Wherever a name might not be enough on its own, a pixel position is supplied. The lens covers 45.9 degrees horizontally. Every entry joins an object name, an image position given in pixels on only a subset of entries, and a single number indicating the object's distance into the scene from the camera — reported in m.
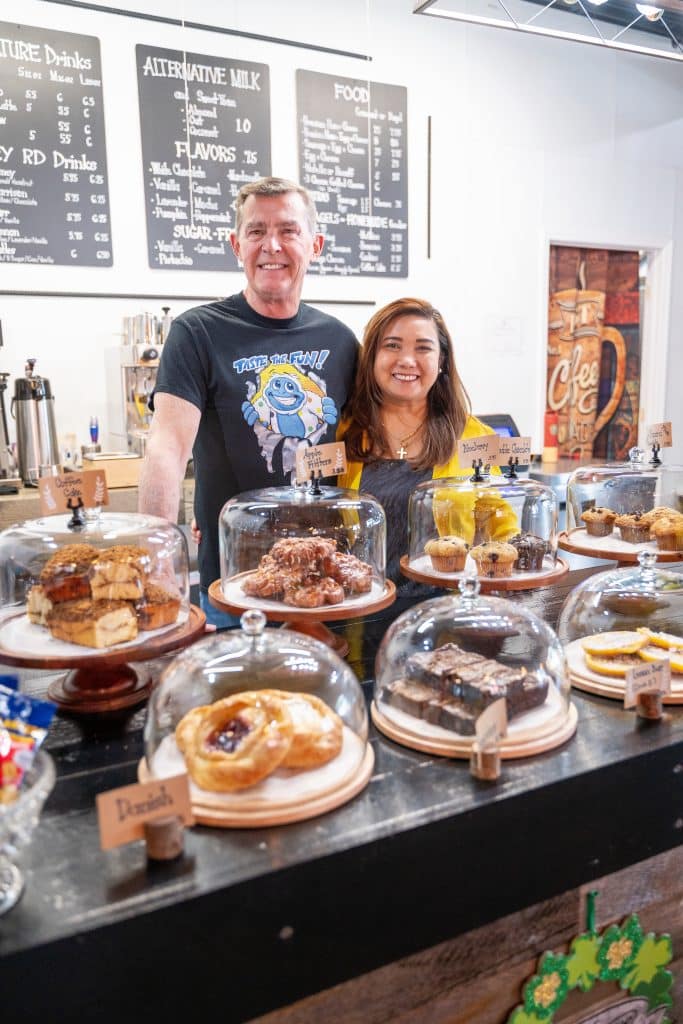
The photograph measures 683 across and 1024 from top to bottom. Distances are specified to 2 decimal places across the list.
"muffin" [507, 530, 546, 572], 2.14
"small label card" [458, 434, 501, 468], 2.07
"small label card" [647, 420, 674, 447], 2.45
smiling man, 2.47
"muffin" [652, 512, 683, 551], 2.33
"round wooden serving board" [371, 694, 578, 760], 1.28
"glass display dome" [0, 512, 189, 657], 1.48
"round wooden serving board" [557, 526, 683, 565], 2.21
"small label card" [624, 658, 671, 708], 1.41
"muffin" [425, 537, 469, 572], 2.10
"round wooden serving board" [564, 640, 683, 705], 1.48
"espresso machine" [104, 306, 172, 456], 3.68
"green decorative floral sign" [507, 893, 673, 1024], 1.35
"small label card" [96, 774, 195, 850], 0.99
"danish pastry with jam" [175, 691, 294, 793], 1.13
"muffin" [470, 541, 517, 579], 2.07
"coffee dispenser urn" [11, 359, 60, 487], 3.51
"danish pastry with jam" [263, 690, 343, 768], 1.19
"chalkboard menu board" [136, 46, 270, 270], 4.08
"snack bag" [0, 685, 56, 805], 0.97
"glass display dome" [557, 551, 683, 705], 1.61
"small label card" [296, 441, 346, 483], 1.92
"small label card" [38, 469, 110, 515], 1.60
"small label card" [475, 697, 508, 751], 1.22
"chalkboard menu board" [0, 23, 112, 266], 3.74
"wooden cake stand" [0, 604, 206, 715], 1.39
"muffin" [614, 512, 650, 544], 2.38
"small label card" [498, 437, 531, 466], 2.10
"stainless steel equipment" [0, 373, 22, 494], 3.50
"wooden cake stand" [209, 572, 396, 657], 1.68
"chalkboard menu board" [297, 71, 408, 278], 4.53
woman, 2.46
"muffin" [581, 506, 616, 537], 2.48
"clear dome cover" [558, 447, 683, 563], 2.34
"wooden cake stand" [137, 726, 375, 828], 1.10
